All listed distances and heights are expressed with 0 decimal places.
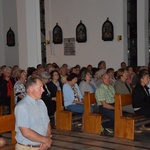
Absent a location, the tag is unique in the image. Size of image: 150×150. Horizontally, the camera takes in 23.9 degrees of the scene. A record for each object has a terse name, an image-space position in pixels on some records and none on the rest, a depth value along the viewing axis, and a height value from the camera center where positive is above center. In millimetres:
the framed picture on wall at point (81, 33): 14336 +624
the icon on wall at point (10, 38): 15352 +514
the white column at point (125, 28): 13102 +721
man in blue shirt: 3611 -734
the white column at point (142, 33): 12930 +525
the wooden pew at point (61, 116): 7312 -1407
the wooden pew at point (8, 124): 4258 -896
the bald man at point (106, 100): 6965 -1035
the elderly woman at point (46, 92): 7809 -947
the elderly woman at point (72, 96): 7539 -1006
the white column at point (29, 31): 10242 +533
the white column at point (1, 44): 14727 +252
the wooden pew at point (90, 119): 6895 -1375
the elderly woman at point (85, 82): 7922 -761
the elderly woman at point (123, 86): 7664 -833
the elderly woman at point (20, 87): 7953 -845
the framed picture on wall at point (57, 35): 15294 +604
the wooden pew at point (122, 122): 6430 -1361
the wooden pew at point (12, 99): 8133 -1142
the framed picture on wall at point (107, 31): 13312 +641
